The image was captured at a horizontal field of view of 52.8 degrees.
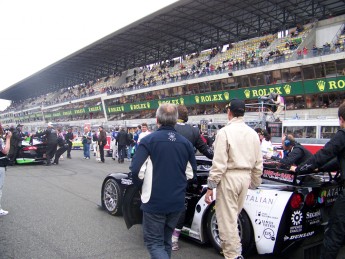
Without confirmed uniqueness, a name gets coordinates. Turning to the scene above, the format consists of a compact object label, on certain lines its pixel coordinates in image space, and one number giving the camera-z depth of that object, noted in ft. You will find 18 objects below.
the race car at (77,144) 94.61
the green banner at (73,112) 196.64
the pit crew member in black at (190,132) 15.39
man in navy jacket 10.02
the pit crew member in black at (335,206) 11.12
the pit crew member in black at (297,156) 19.43
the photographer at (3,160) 19.17
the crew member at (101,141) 52.03
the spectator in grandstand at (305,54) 94.65
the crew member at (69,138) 60.18
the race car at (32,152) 45.11
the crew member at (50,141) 45.60
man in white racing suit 11.64
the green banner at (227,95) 101.45
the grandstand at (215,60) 97.71
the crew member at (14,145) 40.16
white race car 12.37
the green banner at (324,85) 89.10
